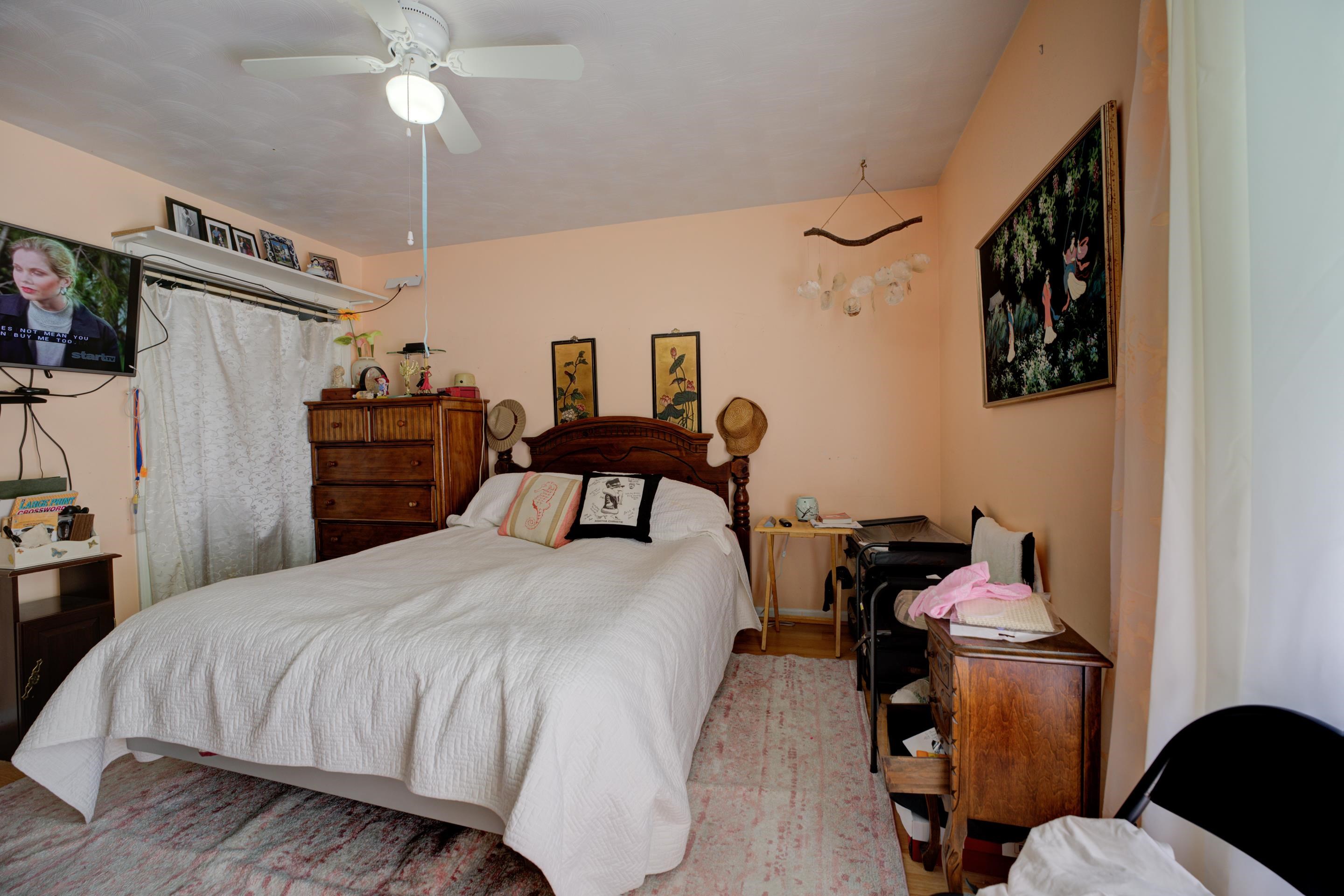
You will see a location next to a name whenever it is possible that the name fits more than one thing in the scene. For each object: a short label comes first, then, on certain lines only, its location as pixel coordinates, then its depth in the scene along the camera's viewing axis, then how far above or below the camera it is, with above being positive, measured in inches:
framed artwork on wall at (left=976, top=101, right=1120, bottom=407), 51.3 +17.4
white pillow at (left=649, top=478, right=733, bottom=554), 113.7 -16.5
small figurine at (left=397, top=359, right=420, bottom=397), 143.7 +17.4
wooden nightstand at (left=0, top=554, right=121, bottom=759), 85.7 -31.3
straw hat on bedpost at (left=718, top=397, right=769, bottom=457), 132.8 +2.1
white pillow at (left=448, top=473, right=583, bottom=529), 126.2 -15.3
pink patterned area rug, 57.0 -45.3
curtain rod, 115.0 +33.7
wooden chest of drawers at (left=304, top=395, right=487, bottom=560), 133.3 -7.2
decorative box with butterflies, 87.0 -17.7
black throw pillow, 112.7 -14.6
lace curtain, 114.1 -0.2
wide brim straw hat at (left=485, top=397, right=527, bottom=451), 147.4 +3.2
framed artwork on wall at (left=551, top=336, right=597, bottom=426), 143.9 +15.0
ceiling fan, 66.6 +46.0
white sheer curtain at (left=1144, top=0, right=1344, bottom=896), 31.3 +3.1
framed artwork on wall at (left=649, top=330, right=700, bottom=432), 137.3 +14.1
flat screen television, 91.5 +23.8
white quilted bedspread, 48.8 -26.0
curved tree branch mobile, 106.5 +30.4
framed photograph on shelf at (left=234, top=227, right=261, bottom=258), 126.7 +44.9
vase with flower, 144.7 +25.3
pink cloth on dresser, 55.6 -15.8
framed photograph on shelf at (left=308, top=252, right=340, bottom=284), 145.3 +45.2
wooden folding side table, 113.9 -23.1
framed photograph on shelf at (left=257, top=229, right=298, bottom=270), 134.0 +46.1
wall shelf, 107.4 +38.6
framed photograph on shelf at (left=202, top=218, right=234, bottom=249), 120.5 +44.9
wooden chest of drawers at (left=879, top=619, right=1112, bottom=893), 48.2 -26.3
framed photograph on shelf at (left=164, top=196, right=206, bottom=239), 113.7 +45.4
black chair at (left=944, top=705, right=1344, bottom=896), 28.3 -20.1
